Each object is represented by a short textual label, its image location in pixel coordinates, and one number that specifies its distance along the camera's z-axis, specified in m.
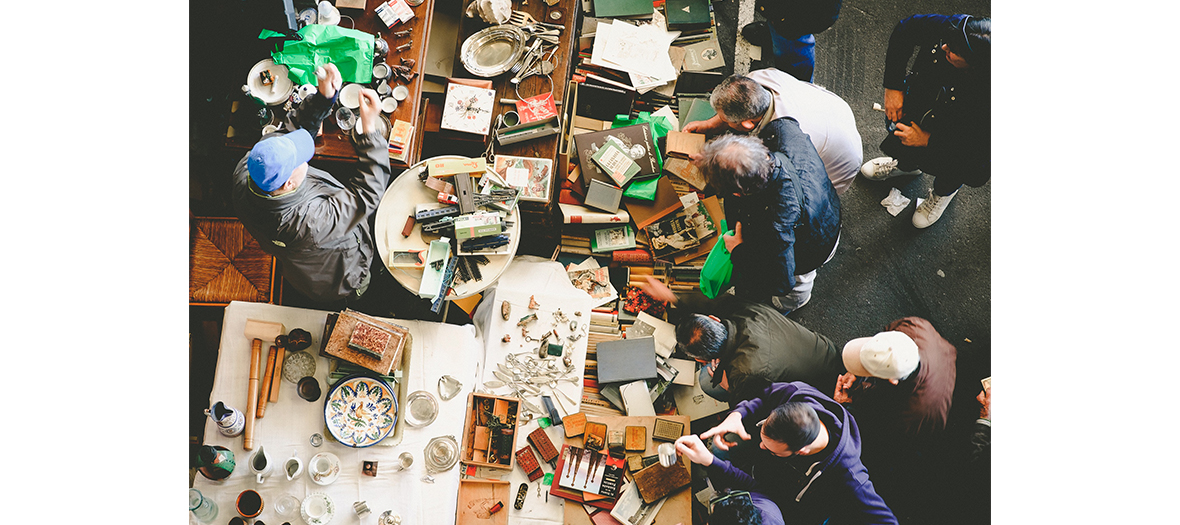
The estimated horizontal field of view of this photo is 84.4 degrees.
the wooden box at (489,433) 4.06
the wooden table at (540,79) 4.29
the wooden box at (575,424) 4.20
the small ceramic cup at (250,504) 3.63
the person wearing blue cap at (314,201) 3.15
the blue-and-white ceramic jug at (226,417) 3.62
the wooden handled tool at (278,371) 3.82
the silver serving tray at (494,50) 4.29
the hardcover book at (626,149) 4.46
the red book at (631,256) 4.62
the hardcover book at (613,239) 4.62
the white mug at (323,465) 3.74
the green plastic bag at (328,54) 3.97
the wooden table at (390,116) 3.94
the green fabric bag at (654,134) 4.52
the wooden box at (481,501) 3.97
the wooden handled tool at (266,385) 3.78
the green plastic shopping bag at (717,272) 4.18
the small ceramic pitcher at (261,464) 3.68
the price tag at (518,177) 4.19
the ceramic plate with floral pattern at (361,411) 3.81
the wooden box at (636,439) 4.20
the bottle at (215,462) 3.49
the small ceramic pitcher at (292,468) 3.71
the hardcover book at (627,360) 4.36
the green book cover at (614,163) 4.44
